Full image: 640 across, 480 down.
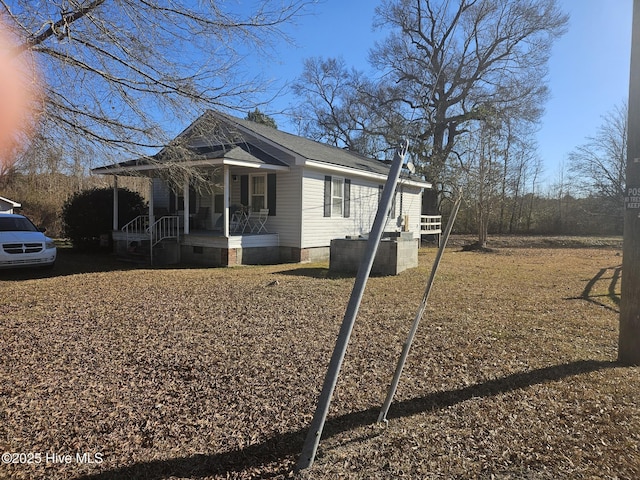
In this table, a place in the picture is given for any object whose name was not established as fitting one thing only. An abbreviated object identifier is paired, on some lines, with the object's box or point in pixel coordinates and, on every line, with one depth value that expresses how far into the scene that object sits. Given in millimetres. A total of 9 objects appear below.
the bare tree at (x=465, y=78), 23375
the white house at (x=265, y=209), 11930
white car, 9492
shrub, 14727
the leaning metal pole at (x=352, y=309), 2223
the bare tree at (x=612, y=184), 27061
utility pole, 3797
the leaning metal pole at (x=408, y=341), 2707
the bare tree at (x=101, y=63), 4527
